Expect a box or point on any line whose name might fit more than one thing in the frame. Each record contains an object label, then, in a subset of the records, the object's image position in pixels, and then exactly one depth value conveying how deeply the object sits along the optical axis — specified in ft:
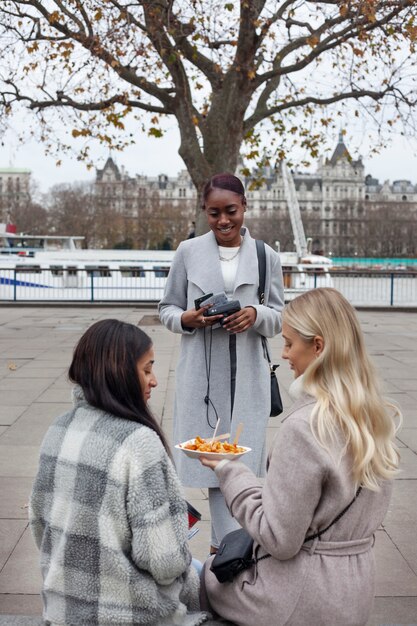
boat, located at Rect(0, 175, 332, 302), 79.56
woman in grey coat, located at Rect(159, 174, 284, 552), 11.41
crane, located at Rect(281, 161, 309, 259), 142.20
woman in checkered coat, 7.16
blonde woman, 7.18
